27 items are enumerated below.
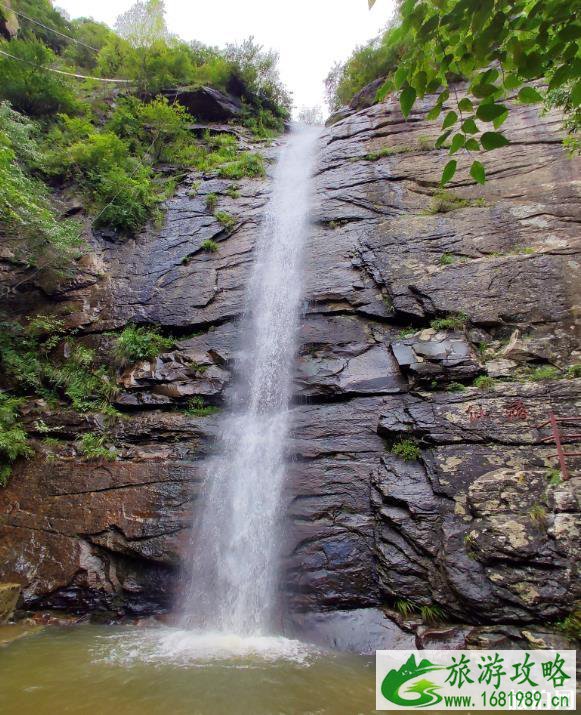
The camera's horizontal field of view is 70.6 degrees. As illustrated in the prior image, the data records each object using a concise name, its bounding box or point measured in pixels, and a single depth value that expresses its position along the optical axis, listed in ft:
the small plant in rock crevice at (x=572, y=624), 13.15
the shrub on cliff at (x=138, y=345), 26.00
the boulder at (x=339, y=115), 44.89
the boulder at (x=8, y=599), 17.11
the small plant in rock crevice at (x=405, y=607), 15.51
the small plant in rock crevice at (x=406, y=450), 18.85
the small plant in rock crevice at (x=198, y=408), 23.75
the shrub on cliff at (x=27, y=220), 24.57
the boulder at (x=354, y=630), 14.89
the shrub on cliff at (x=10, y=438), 21.48
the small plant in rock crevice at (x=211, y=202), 35.57
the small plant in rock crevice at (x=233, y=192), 36.81
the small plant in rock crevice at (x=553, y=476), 15.79
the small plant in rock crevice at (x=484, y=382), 19.48
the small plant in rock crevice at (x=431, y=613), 15.07
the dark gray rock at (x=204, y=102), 48.29
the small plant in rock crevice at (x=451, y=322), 21.84
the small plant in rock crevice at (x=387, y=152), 34.01
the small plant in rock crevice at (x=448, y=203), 27.47
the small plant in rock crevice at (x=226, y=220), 33.50
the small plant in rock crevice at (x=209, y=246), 31.82
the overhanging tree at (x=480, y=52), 5.89
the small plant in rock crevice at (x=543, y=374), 18.88
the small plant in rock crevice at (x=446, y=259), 24.71
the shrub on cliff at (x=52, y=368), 24.81
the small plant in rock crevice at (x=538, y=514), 15.17
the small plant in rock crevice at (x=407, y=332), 22.77
